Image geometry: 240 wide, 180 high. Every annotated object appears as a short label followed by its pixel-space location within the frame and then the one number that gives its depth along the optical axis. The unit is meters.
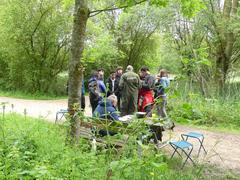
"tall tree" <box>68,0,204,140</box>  5.81
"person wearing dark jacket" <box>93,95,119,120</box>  6.33
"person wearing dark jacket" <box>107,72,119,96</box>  10.89
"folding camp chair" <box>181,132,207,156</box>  7.00
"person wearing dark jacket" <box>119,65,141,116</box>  9.51
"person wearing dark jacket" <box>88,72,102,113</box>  9.81
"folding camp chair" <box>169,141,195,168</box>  6.19
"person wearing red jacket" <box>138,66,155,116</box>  9.72
